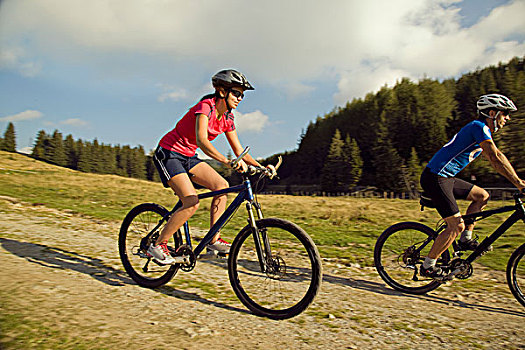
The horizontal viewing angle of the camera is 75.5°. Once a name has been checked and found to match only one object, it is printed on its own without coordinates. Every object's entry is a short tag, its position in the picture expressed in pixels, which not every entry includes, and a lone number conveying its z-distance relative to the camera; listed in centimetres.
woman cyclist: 407
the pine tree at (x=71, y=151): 12075
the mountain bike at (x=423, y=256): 456
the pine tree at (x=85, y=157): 11906
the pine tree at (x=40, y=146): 11406
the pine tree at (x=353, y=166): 9375
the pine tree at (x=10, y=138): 10718
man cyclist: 477
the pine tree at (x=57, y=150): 11338
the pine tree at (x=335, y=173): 9444
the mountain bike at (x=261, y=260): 360
